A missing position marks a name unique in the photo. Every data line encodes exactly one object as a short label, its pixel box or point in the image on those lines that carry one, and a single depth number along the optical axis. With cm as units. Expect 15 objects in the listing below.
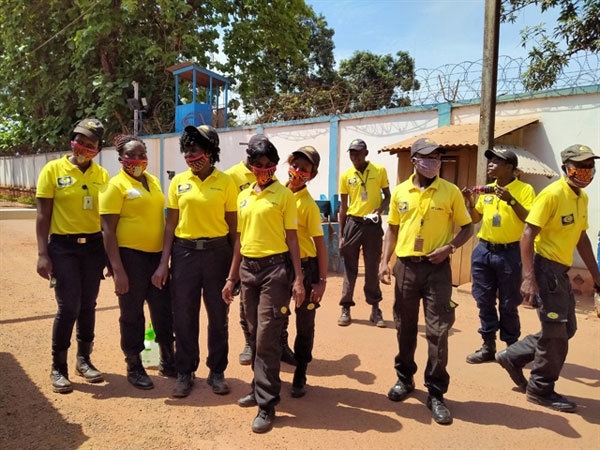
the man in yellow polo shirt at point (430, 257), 338
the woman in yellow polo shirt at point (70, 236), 369
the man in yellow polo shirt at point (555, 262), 347
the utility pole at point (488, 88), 663
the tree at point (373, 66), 2720
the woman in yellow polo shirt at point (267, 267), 321
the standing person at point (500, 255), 438
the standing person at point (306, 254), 360
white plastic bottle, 432
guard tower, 1438
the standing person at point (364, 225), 564
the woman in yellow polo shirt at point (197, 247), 354
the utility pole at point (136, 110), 1405
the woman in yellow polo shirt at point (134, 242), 358
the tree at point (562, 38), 970
